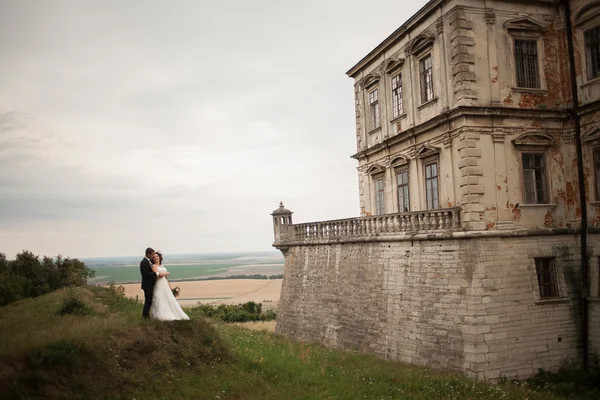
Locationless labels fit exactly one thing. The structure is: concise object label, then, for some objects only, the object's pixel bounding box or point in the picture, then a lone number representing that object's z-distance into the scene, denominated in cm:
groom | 1269
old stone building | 1684
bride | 1293
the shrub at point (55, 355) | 978
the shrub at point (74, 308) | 1447
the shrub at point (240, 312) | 4562
